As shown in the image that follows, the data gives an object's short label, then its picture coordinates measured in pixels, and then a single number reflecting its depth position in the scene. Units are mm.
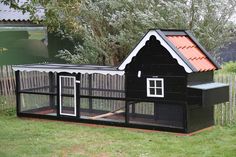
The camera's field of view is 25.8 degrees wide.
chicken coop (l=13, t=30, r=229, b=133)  11414
